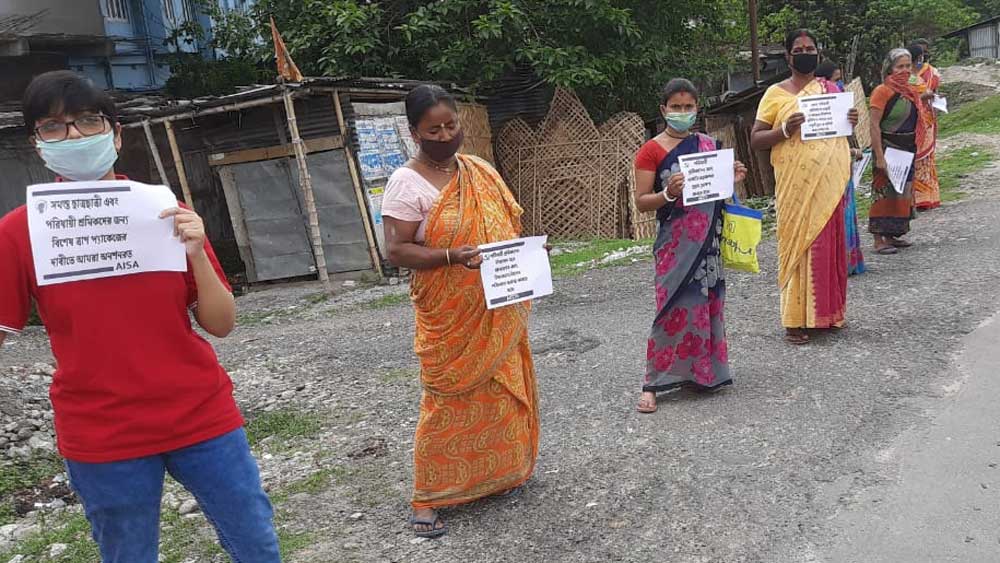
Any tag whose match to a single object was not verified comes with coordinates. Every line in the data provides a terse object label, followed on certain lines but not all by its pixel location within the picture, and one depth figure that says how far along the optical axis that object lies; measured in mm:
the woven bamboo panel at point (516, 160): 14109
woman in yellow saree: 5172
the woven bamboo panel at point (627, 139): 13578
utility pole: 16777
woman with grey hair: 7328
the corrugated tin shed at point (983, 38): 30875
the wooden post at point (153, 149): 11703
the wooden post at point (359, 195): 11391
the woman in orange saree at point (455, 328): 3303
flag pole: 10469
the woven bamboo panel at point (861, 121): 14669
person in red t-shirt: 2125
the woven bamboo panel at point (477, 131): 13379
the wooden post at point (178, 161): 11430
